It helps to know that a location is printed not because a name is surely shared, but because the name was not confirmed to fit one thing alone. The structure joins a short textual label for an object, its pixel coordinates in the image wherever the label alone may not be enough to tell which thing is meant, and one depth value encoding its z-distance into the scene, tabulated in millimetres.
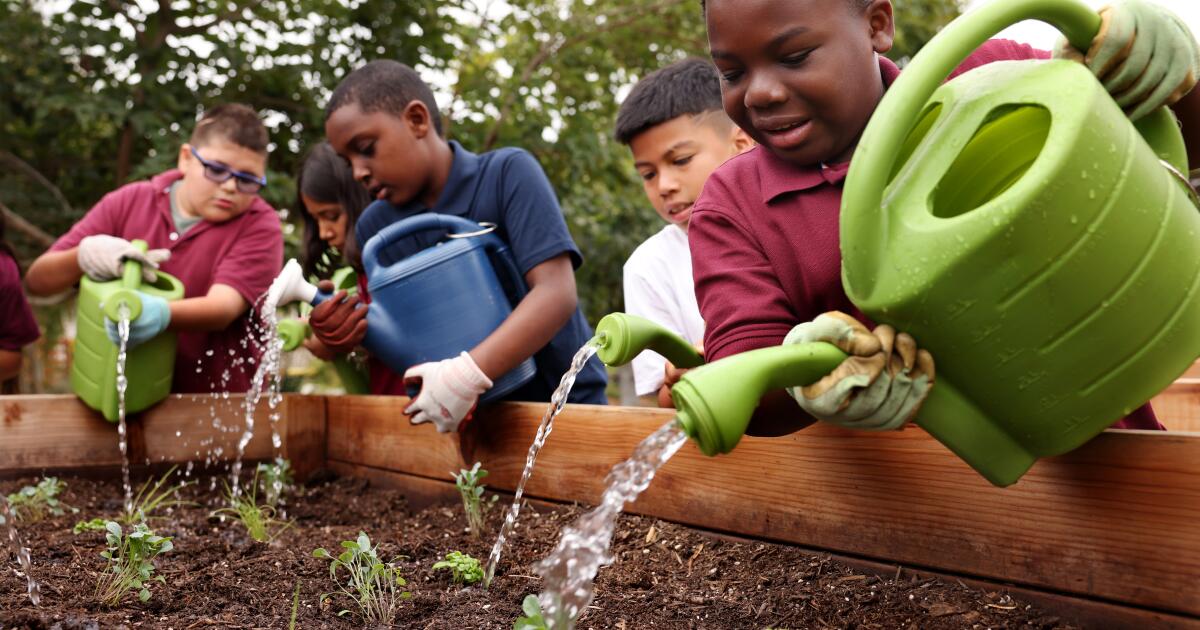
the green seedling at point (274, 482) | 2562
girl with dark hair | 3348
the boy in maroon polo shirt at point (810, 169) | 1049
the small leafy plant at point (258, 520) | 2195
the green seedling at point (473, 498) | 2102
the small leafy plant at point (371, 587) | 1559
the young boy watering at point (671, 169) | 2512
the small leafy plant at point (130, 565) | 1600
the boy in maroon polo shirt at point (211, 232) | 3172
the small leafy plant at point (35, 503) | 2336
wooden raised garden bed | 1181
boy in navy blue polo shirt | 2285
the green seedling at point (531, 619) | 1163
